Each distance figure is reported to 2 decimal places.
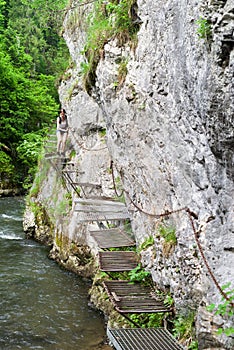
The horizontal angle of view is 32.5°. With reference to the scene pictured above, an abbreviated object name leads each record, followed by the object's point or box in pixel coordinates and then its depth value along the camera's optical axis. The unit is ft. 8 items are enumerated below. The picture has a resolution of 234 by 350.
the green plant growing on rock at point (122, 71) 26.30
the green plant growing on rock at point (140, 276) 22.70
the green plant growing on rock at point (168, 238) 19.95
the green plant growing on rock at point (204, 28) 14.31
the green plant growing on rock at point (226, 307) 13.48
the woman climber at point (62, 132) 46.19
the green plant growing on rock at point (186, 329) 17.10
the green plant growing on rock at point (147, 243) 23.32
